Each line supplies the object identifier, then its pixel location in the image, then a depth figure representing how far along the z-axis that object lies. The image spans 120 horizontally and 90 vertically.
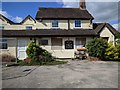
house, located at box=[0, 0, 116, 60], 11.37
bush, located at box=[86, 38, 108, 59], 10.07
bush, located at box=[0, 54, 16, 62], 10.59
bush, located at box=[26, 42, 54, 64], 9.85
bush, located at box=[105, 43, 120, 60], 10.13
